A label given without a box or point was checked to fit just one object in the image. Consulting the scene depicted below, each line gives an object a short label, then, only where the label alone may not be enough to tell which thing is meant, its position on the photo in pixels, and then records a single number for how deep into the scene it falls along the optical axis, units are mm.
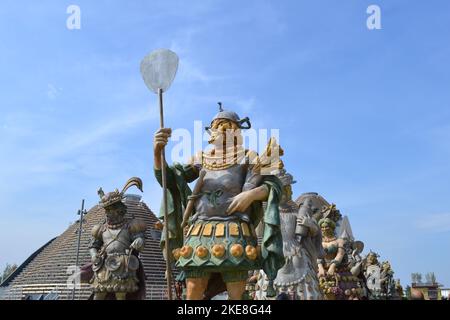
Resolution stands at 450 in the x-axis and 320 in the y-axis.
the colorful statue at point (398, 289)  12980
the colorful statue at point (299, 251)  5996
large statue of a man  4098
